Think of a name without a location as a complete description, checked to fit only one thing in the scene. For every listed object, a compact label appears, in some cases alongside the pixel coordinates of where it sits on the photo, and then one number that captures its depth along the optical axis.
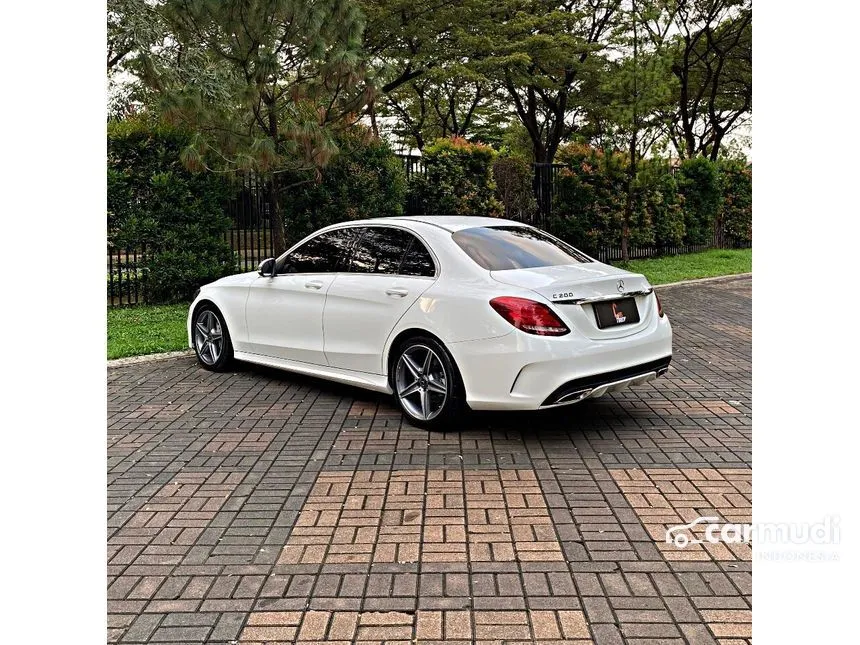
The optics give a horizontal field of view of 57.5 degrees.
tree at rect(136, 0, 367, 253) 11.30
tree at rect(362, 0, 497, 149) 22.45
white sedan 5.41
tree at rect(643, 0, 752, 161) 29.05
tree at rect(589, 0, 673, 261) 17.11
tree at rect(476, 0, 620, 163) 23.81
